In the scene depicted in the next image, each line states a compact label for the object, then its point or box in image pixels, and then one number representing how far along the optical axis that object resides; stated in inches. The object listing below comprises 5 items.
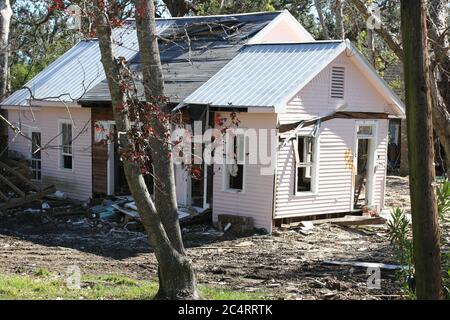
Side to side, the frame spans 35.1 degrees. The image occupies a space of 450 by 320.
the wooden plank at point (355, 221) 705.6
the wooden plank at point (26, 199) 733.9
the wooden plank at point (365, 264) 500.7
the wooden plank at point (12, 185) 752.3
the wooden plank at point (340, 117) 658.2
